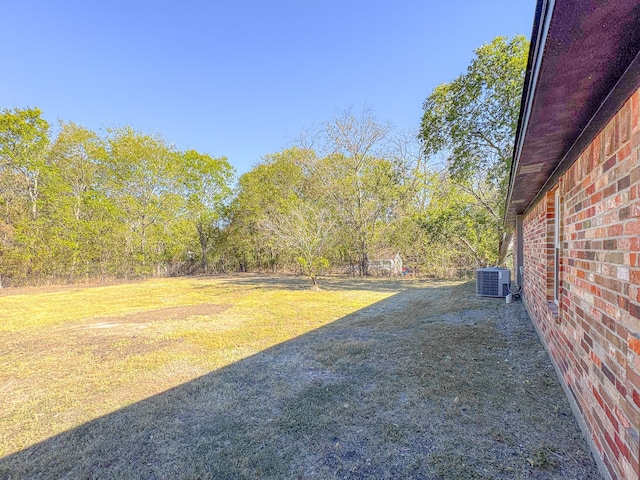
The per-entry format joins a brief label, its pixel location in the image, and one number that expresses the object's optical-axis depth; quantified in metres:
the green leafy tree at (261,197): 17.58
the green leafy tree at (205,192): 19.07
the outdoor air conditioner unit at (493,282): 6.54
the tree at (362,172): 14.66
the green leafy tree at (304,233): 10.51
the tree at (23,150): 12.11
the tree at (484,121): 9.11
